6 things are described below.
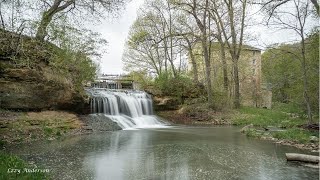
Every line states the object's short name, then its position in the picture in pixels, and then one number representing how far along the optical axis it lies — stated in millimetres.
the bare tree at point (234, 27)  19103
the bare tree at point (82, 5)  12901
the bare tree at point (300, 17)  10681
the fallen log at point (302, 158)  6404
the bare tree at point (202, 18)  18760
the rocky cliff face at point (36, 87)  10989
